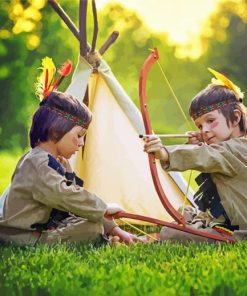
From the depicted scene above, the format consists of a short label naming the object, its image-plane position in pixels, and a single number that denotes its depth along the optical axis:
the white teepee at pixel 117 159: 7.09
